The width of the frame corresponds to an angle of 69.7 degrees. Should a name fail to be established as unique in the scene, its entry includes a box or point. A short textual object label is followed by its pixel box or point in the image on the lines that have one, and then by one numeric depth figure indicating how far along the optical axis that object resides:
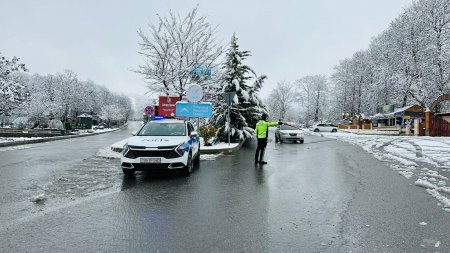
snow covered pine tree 21.88
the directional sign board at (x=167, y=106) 17.40
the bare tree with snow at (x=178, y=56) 20.08
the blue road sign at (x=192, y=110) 16.44
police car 8.22
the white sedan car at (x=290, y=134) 23.29
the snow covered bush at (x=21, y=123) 46.74
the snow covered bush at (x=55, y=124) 42.75
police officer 11.48
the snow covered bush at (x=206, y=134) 17.92
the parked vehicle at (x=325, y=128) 47.47
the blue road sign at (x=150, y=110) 20.53
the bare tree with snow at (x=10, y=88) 20.61
